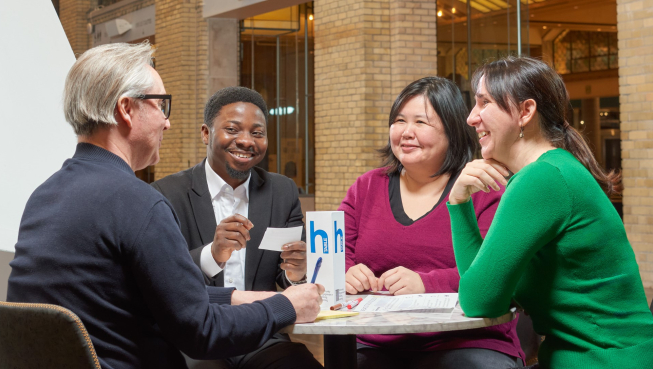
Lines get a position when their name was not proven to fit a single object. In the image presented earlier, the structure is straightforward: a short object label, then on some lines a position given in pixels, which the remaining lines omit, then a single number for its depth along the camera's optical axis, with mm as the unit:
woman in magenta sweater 2258
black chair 1329
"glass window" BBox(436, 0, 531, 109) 9578
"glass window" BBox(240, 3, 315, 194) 14133
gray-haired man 1483
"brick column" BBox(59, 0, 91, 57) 18844
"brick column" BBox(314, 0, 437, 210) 9250
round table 1697
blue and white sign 1924
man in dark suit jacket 2670
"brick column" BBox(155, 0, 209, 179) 13297
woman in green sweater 1770
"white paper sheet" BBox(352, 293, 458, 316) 1962
